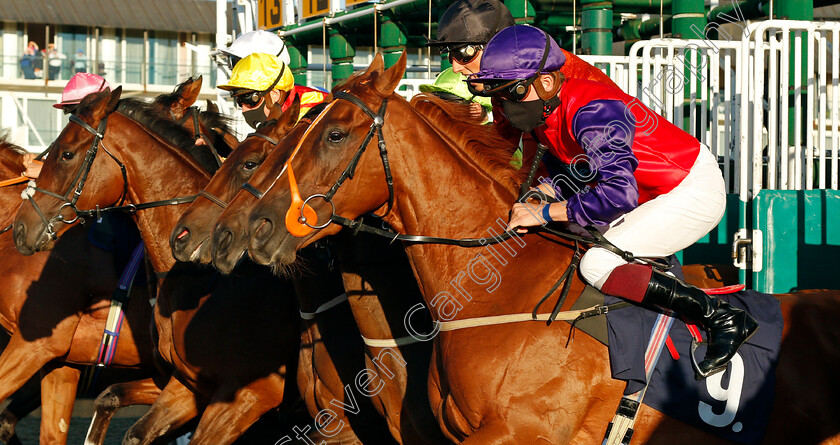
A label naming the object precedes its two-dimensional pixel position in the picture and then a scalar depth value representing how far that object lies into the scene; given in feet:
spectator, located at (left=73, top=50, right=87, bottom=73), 102.73
